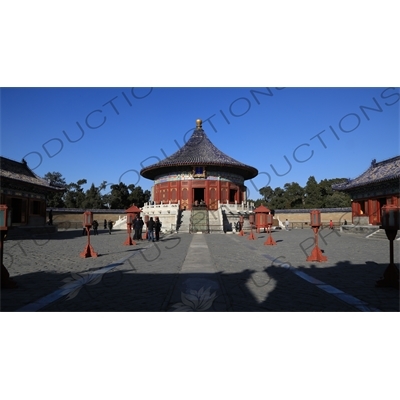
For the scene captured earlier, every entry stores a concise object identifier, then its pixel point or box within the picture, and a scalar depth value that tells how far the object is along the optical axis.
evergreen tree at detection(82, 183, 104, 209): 44.75
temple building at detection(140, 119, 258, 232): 33.53
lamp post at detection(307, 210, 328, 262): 8.85
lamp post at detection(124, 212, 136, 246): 14.20
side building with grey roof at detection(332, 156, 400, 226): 21.00
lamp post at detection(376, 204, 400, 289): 5.49
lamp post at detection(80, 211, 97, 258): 9.91
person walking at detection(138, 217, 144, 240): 17.00
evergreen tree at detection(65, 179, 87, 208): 48.25
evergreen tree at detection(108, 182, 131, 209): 45.84
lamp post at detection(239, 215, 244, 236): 22.22
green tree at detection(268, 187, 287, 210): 46.28
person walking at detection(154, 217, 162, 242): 17.10
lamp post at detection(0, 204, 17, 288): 5.59
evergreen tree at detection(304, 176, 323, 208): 45.67
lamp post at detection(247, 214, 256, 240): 26.53
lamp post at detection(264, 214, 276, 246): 14.37
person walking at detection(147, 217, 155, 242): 16.69
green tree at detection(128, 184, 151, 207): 48.22
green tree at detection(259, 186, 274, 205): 58.66
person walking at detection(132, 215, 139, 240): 16.85
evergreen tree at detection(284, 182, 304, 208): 46.77
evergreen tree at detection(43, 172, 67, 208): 48.09
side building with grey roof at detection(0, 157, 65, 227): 20.55
